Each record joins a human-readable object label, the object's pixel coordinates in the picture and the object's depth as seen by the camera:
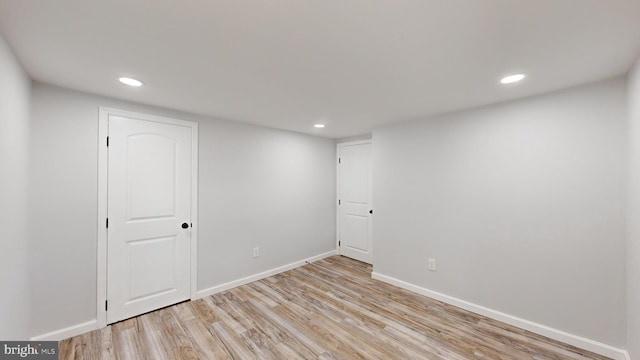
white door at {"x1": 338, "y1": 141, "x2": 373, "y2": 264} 4.20
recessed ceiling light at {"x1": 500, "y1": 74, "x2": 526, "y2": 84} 1.84
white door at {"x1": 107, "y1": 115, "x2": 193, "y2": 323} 2.36
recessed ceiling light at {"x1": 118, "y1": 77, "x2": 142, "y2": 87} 1.90
